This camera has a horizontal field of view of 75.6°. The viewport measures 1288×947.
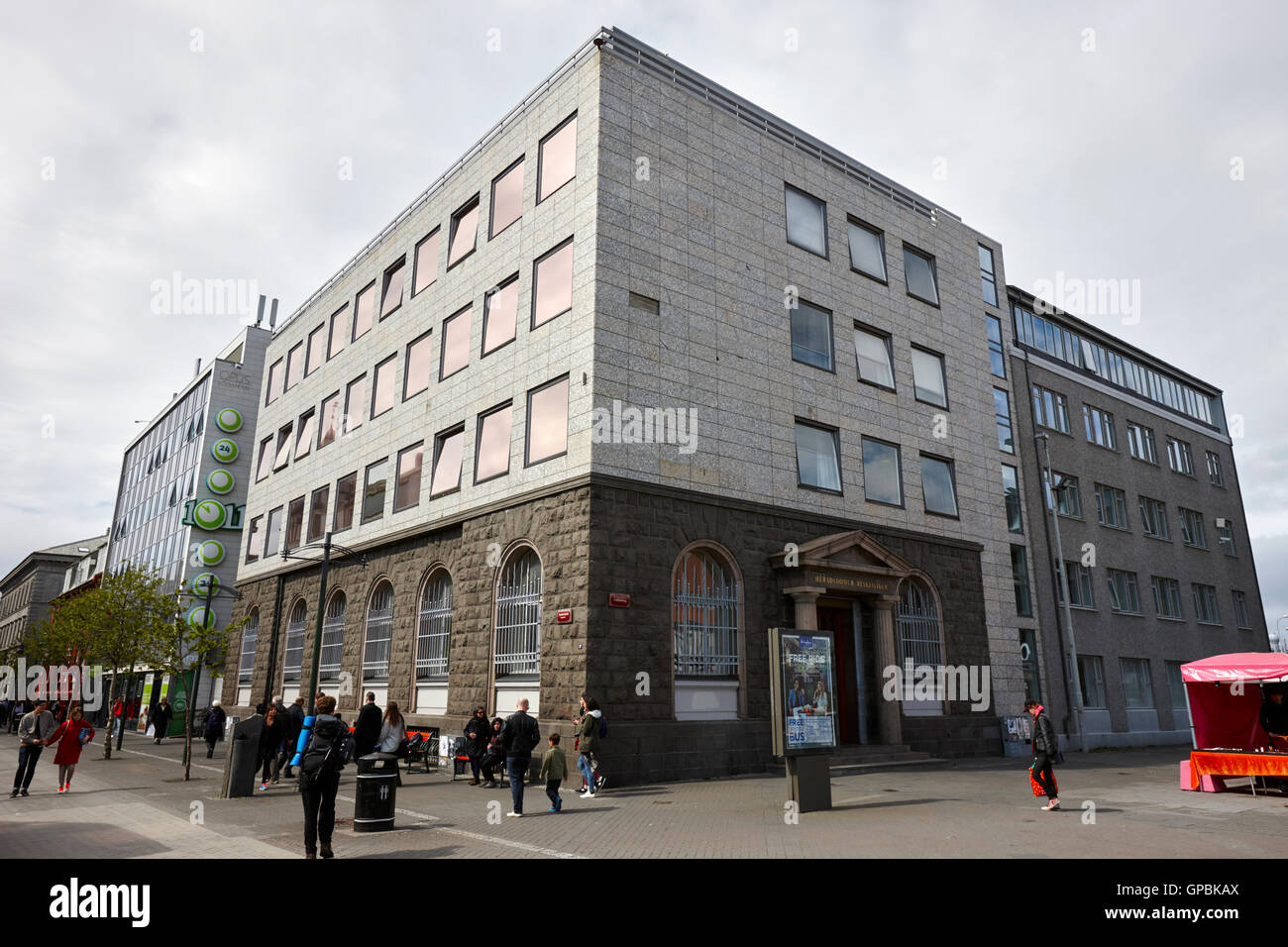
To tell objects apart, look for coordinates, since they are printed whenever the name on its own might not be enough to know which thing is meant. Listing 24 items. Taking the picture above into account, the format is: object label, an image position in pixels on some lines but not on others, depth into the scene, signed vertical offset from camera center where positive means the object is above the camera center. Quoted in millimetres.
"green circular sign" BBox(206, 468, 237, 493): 46344 +11463
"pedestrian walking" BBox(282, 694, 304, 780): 19172 -695
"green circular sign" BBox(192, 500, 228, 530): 45469 +9511
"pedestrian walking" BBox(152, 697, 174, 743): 36656 -1260
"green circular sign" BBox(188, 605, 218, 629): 42922 +3986
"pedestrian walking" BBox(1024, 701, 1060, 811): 13312 -957
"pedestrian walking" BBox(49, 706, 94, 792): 17281 -965
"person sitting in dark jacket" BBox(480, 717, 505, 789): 17250 -1343
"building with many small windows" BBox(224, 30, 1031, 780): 18594 +6740
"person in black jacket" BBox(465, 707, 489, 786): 17562 -969
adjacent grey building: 30763 +6625
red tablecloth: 15430 -1331
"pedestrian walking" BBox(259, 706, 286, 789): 17953 -1012
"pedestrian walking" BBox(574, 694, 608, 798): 15586 -855
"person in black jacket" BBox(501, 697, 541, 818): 13320 -824
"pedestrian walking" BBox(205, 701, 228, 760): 26203 -1041
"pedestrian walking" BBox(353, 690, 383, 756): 16281 -670
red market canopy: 16359 +481
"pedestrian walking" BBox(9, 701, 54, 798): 16797 -958
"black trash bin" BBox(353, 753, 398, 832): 11906 -1440
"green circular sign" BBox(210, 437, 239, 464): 47000 +13313
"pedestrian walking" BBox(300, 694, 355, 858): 9789 -938
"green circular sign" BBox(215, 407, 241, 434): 47844 +15261
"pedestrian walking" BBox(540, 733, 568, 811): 14103 -1231
